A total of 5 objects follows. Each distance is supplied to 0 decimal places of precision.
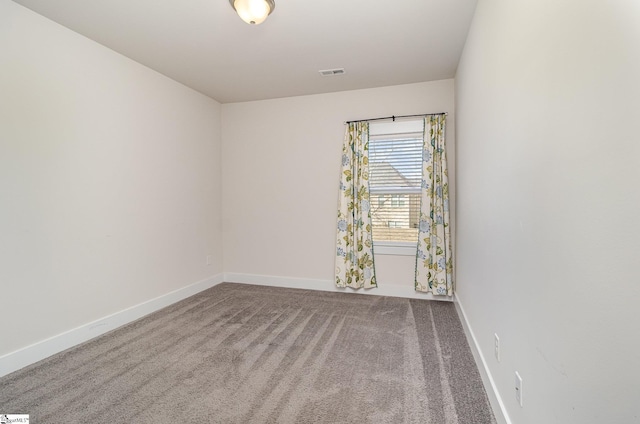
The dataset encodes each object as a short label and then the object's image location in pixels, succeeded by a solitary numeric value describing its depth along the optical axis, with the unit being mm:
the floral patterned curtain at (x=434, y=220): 3457
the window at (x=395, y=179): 3691
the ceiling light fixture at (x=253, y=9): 1952
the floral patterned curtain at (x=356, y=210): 3748
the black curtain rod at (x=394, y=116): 3516
